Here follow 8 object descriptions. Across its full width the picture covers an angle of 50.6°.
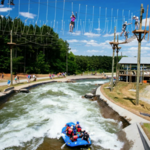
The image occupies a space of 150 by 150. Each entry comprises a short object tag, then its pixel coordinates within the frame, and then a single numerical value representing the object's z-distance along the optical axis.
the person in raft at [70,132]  11.61
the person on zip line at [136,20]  19.30
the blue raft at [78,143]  10.72
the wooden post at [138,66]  17.03
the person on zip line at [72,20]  19.70
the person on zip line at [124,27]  21.52
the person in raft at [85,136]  11.19
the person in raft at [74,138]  11.05
